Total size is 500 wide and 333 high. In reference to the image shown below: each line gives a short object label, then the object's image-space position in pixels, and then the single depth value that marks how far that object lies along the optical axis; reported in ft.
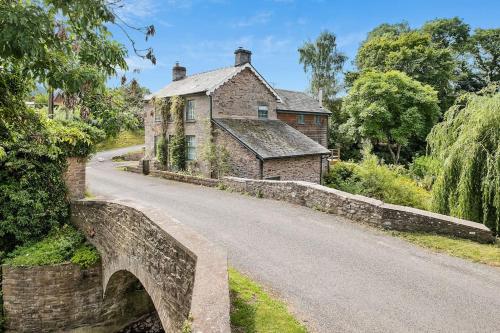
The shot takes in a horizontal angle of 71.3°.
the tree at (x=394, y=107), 100.32
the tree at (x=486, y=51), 128.16
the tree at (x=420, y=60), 113.50
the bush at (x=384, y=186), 60.54
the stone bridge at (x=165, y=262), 14.64
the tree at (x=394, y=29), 148.79
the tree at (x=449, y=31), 136.98
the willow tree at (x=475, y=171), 33.73
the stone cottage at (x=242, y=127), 67.56
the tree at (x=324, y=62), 142.00
